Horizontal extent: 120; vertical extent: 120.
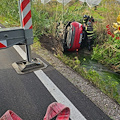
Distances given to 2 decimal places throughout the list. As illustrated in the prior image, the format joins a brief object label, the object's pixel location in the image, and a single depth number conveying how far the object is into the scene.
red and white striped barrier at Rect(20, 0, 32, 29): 2.37
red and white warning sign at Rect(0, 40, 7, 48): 2.33
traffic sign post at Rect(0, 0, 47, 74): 2.35
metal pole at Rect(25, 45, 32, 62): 2.78
